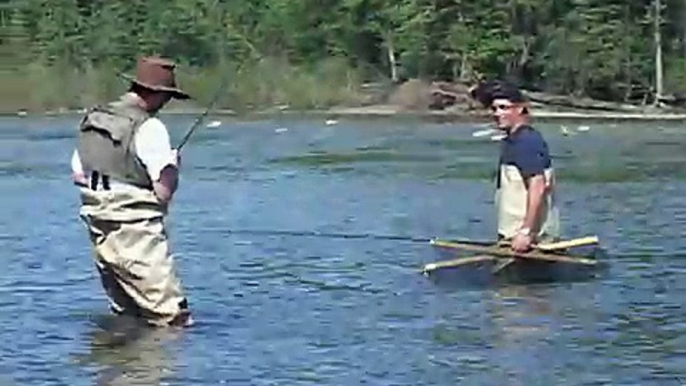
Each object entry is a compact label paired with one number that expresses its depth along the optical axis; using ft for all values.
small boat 50.19
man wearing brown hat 40.70
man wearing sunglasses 48.78
